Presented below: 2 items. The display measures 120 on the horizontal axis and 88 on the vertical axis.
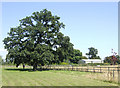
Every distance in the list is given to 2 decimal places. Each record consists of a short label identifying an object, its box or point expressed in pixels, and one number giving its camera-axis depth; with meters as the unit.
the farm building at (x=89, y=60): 107.49
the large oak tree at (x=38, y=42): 35.04
